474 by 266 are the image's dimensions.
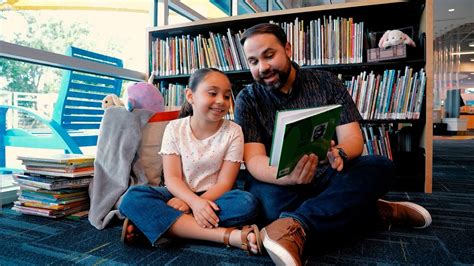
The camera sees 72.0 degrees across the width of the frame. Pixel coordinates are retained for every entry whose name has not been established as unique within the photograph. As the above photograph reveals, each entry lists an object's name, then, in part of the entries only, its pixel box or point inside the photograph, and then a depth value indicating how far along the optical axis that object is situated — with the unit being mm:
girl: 1100
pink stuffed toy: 1673
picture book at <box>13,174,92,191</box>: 1487
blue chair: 2016
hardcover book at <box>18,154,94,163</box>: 1499
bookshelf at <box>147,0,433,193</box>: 1948
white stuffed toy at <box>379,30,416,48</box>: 1969
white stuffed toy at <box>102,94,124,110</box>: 1628
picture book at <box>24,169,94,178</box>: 1492
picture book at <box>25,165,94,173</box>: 1509
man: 1006
